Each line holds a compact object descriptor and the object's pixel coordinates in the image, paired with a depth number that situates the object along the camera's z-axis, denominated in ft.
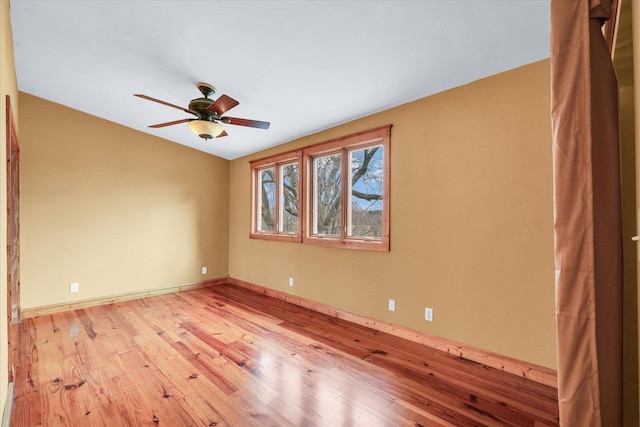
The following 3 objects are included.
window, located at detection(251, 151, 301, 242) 14.53
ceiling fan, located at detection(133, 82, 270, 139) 8.57
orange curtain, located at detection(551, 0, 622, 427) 2.83
